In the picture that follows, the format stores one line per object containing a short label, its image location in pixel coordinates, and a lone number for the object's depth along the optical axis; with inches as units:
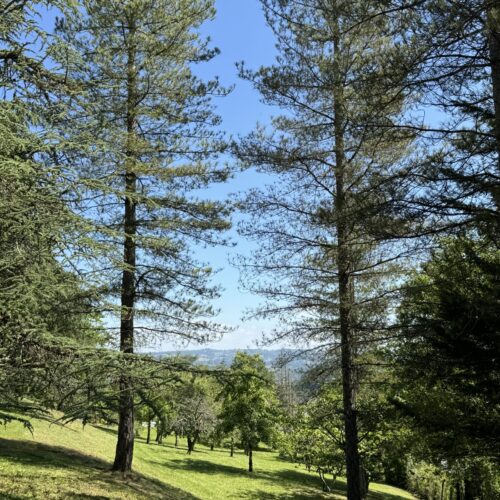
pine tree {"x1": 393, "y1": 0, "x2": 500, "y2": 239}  221.8
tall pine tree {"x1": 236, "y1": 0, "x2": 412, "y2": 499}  384.2
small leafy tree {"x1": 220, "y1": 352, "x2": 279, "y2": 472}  1053.8
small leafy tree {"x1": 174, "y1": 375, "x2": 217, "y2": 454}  1218.8
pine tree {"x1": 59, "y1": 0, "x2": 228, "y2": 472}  409.1
